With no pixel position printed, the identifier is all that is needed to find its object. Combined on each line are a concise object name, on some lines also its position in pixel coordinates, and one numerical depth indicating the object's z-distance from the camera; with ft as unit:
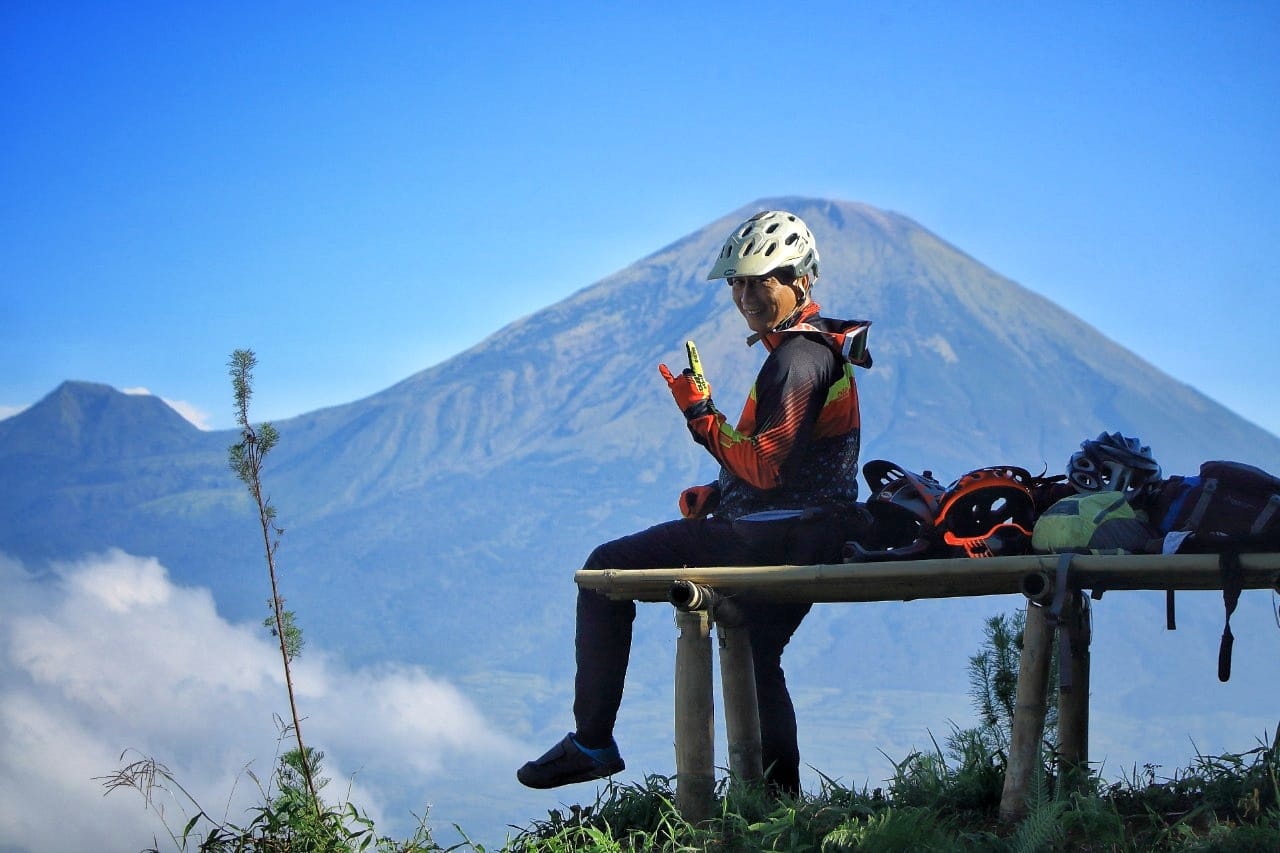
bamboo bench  24.57
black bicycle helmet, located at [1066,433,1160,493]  26.30
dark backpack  23.70
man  26.78
